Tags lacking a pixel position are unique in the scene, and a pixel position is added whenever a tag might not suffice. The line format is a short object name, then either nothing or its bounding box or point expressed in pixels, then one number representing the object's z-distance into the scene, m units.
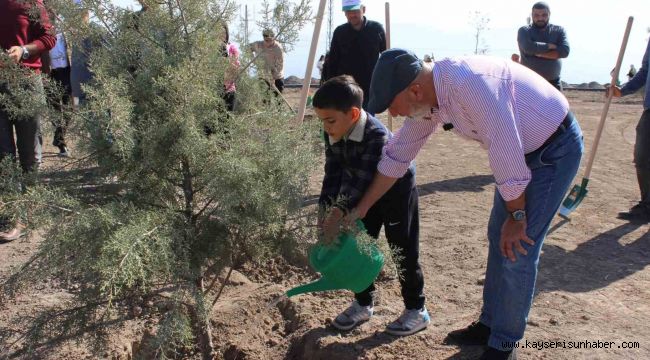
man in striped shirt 2.41
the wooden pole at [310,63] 4.03
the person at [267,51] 2.95
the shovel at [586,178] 5.55
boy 2.82
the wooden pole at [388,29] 6.59
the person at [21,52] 4.55
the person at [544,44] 6.54
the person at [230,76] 2.83
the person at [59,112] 2.62
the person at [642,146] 5.43
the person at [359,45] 6.16
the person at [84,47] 2.68
